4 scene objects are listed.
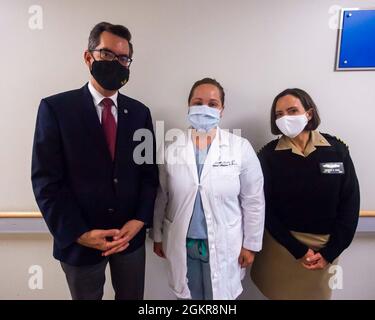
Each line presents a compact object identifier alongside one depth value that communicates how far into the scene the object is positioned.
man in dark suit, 1.08
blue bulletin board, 1.41
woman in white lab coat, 1.22
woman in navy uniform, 1.28
